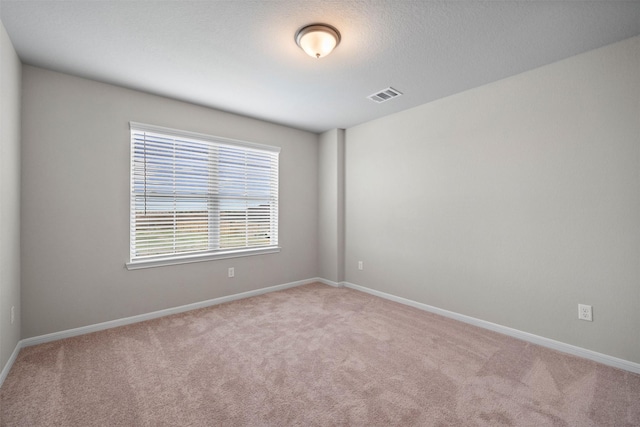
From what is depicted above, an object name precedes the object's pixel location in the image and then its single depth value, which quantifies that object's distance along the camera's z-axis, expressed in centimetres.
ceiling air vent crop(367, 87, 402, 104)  312
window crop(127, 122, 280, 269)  320
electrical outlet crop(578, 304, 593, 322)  238
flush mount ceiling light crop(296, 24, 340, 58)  204
